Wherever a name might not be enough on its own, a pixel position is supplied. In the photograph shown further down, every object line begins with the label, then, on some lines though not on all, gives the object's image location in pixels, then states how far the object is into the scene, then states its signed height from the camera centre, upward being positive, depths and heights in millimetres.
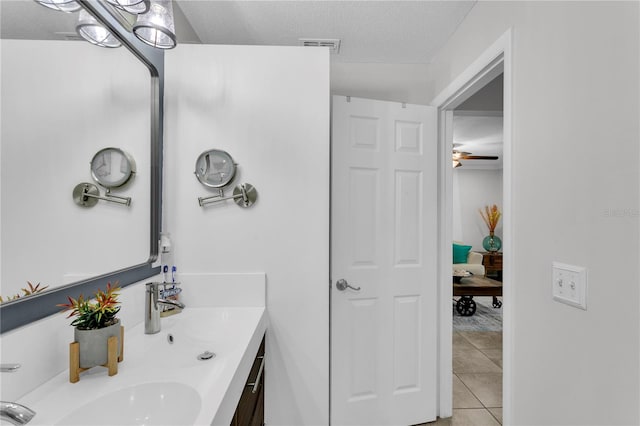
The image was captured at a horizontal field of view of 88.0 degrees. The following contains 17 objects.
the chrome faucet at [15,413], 603 -372
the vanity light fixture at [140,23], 1098 +680
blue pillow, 5984 -707
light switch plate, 1059 -233
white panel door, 2078 -321
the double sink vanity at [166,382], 845 -497
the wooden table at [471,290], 4508 -1037
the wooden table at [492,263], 6766 -997
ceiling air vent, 2174 +1136
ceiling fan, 5488 +1051
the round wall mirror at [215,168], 1723 +228
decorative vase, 7016 -609
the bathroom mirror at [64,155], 839 +165
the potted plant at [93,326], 965 -351
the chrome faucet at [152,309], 1344 -404
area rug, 4215 -1455
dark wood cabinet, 1148 -744
